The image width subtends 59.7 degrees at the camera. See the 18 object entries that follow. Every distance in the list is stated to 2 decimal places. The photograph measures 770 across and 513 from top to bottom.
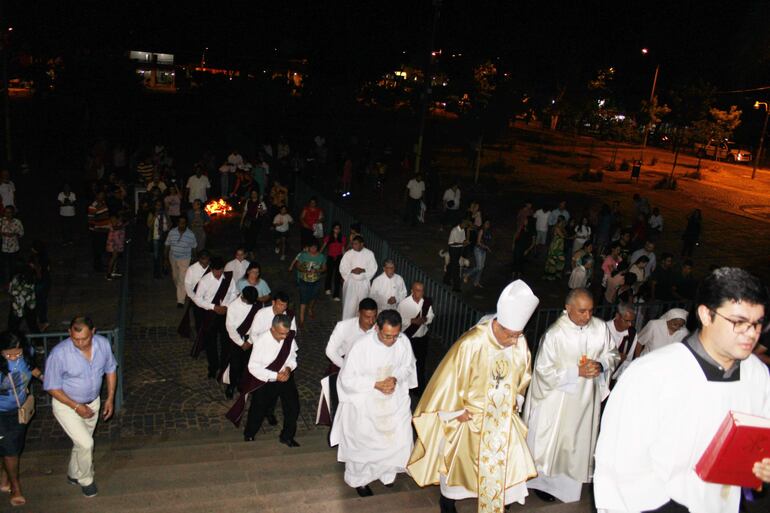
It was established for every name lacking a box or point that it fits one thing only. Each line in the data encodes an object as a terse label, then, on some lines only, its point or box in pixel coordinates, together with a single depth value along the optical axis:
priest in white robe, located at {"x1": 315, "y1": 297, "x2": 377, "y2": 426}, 6.74
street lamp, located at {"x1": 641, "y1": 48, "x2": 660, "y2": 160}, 36.63
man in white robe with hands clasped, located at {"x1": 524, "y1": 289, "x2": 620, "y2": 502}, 5.83
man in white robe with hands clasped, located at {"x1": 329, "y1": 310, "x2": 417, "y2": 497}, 6.08
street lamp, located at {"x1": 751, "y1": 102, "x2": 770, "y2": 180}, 39.04
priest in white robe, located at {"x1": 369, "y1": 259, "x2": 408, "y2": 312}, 9.45
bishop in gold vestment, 5.42
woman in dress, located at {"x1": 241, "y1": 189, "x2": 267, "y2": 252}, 14.70
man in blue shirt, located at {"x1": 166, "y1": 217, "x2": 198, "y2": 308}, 11.54
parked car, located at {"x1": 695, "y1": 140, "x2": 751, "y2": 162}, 47.66
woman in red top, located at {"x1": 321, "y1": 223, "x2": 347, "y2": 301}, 12.53
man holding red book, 3.03
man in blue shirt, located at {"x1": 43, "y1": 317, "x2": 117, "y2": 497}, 5.66
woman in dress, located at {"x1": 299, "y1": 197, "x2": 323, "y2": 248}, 13.98
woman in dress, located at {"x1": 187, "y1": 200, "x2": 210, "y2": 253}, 13.30
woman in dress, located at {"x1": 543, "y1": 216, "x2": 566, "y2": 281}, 14.96
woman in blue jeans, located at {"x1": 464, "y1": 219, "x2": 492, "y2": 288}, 13.86
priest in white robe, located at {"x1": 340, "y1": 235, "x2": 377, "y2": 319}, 10.62
